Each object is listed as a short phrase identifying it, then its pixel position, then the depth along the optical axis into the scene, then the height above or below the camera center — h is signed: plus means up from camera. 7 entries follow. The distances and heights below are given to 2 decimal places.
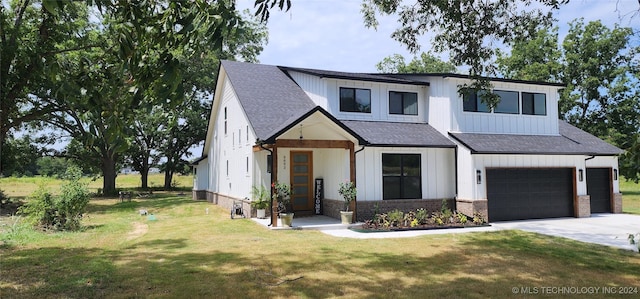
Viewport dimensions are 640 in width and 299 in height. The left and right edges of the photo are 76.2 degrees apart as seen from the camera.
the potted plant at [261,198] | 15.18 -1.00
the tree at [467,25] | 10.52 +3.87
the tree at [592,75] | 30.86 +7.43
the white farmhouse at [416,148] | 15.14 +0.86
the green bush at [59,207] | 12.63 -1.08
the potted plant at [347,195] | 14.16 -0.84
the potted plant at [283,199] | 13.55 -0.99
